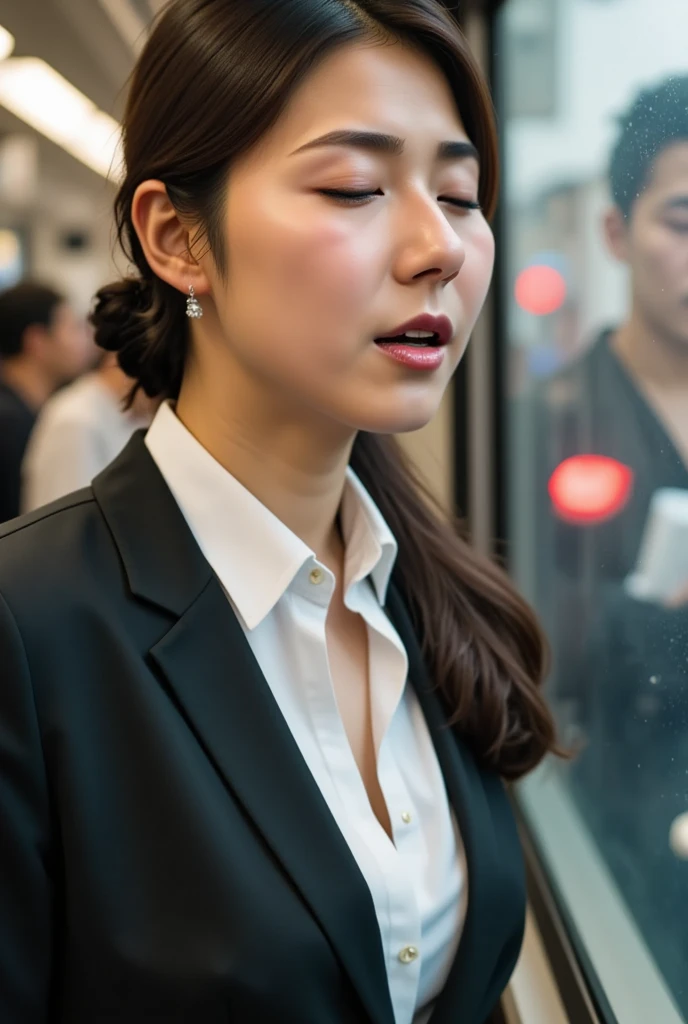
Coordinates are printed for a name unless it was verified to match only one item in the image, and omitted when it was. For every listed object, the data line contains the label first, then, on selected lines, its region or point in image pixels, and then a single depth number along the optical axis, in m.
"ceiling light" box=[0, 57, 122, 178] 2.10
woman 0.82
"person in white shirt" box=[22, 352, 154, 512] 2.19
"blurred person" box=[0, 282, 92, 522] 3.67
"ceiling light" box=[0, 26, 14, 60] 1.67
